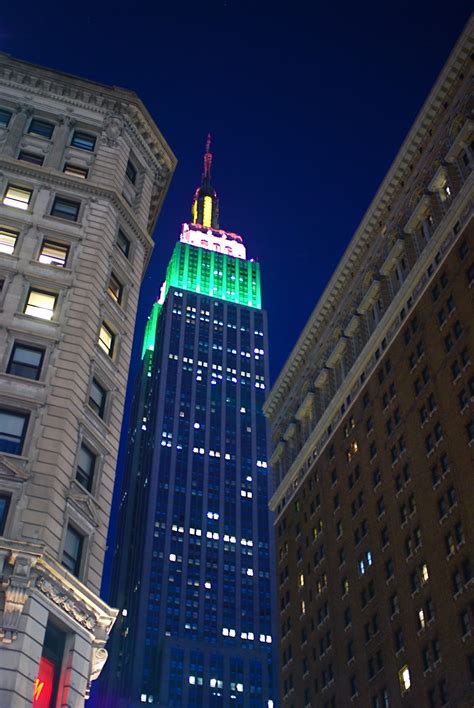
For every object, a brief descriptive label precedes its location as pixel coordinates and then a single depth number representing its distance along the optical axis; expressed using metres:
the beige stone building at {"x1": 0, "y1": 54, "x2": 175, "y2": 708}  30.53
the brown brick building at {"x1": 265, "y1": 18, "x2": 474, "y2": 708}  66.50
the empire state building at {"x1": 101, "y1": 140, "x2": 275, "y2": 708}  179.75
